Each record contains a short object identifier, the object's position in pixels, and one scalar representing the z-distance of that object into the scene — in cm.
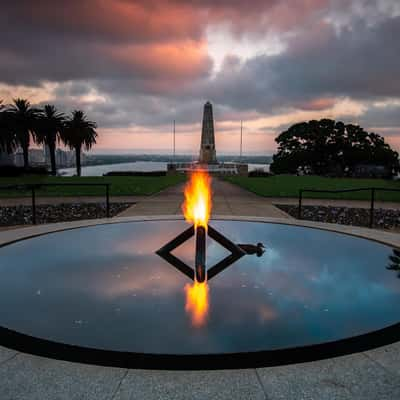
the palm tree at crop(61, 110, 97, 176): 4788
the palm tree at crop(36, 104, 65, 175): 4497
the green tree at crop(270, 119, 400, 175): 6006
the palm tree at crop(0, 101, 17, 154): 3859
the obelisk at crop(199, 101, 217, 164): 6431
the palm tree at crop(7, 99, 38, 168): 4116
